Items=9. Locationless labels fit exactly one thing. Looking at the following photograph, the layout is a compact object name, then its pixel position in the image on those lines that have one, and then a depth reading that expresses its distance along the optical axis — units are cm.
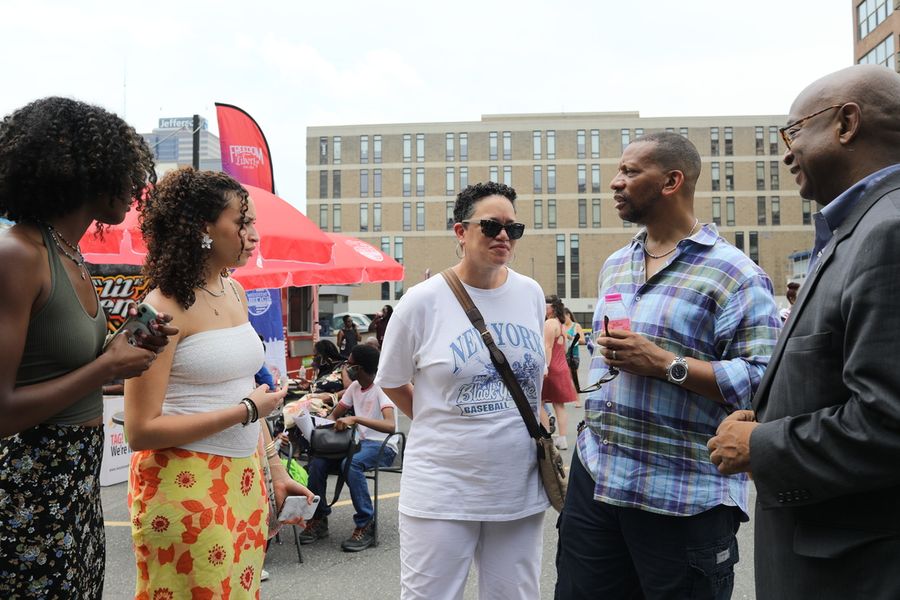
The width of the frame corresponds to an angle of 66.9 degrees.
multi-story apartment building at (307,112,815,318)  6800
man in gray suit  140
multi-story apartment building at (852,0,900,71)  3628
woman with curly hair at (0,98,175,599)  169
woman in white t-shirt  262
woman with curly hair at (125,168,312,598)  219
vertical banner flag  928
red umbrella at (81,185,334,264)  774
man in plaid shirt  223
